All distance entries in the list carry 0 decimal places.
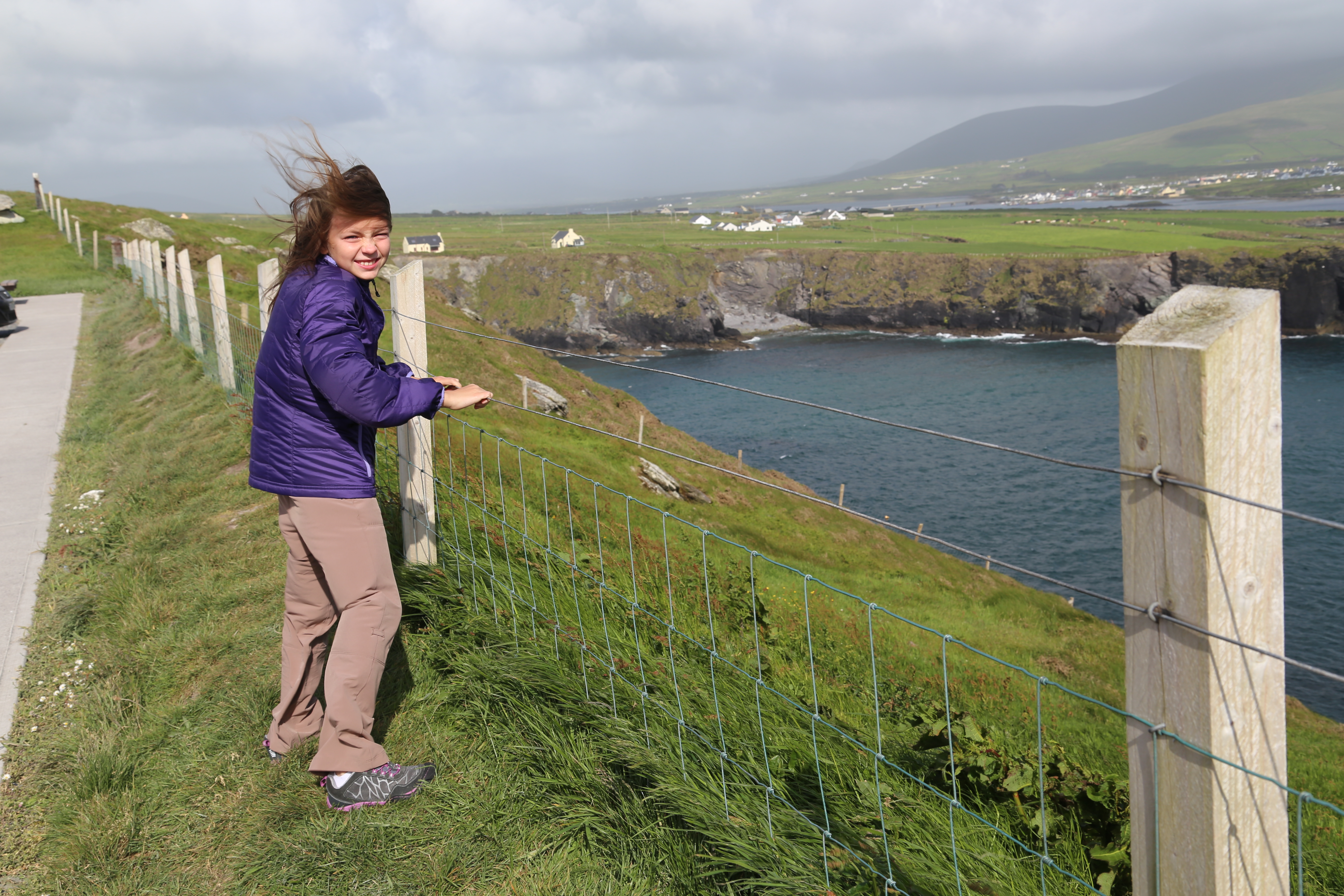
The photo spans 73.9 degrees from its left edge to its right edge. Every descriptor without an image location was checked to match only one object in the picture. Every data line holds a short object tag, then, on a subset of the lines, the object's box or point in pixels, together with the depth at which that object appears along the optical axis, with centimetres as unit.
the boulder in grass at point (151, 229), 4641
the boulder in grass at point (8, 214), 5034
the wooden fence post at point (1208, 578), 183
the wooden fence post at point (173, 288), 1527
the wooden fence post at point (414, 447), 536
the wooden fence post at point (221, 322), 1111
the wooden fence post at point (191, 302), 1348
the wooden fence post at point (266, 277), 863
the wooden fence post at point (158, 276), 1820
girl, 357
